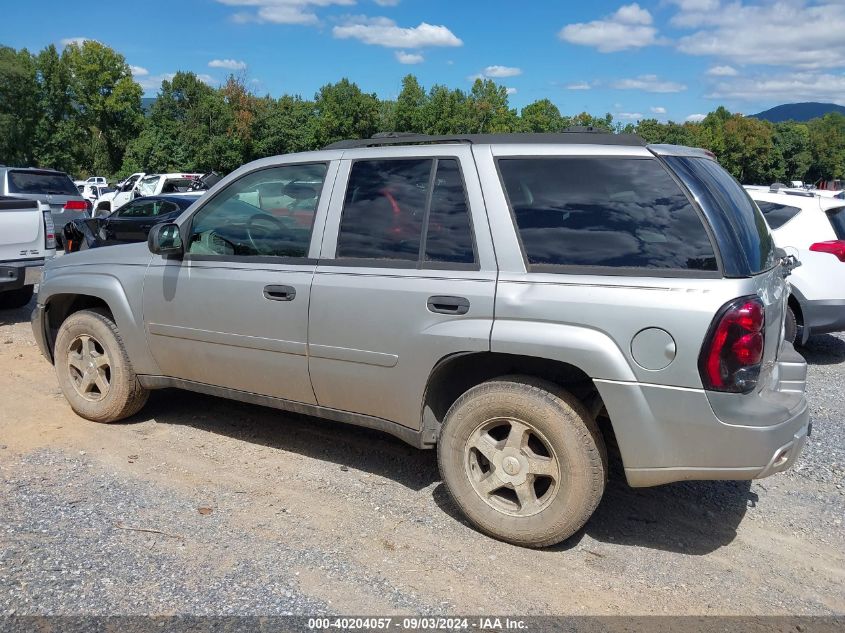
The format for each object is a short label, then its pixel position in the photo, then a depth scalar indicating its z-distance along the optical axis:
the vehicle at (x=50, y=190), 14.12
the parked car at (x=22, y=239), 8.34
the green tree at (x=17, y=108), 58.16
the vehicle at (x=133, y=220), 12.60
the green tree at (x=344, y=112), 64.75
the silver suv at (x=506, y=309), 3.24
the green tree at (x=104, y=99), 64.75
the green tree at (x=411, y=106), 69.19
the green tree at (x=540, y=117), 76.50
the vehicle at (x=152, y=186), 23.05
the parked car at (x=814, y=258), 7.39
